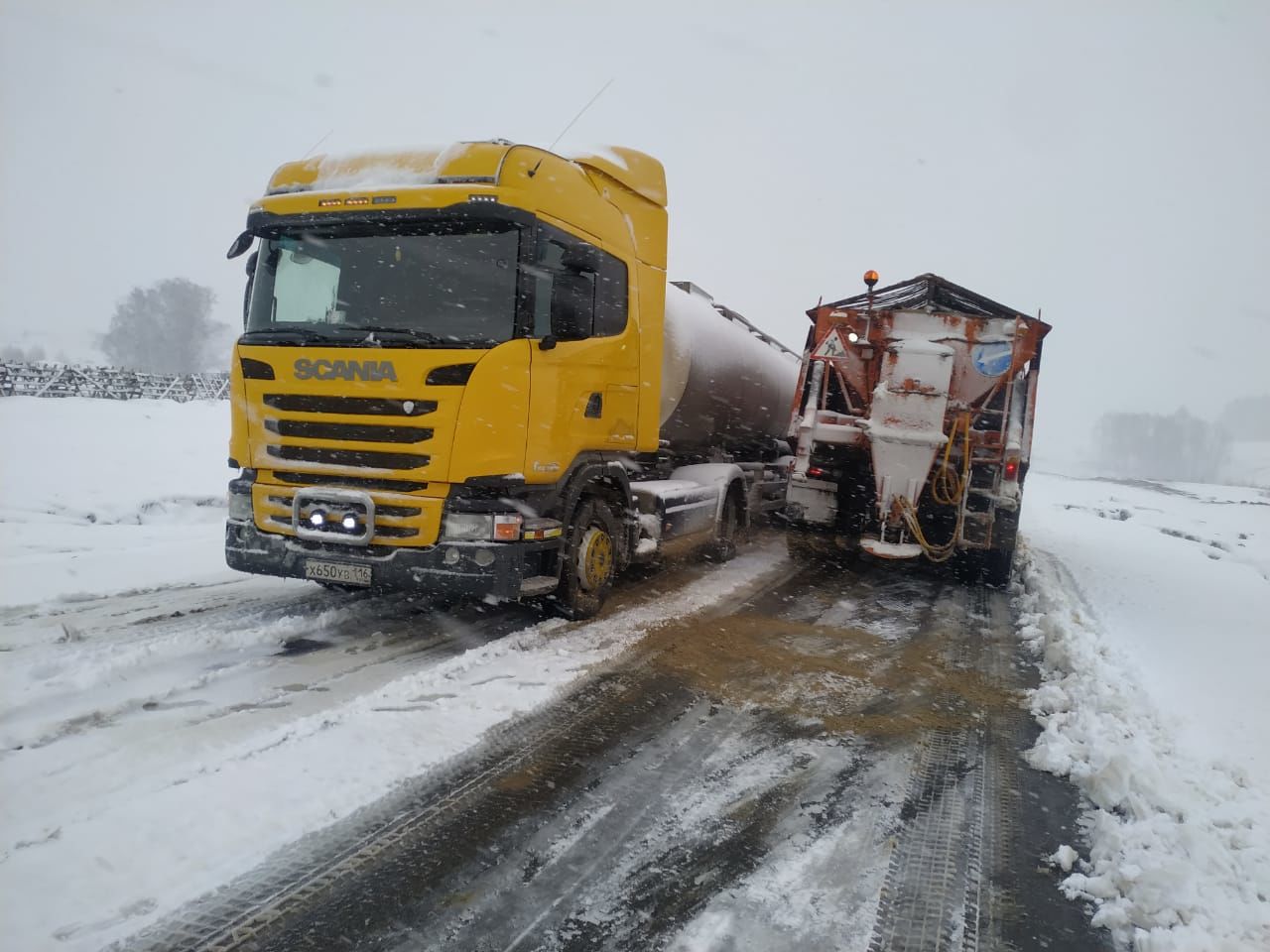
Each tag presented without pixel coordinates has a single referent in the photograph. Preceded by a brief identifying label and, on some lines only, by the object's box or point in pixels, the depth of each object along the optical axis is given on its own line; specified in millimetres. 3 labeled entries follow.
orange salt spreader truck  8367
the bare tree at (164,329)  75312
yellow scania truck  5113
